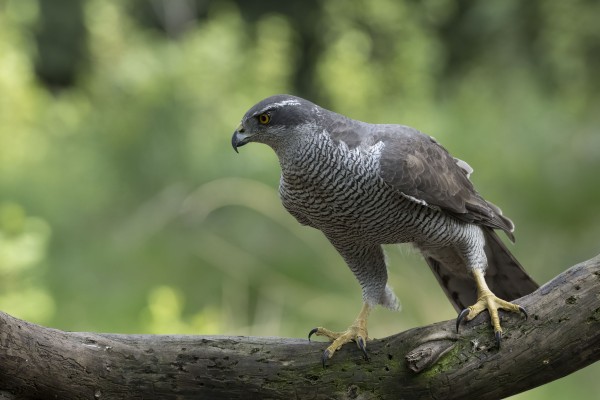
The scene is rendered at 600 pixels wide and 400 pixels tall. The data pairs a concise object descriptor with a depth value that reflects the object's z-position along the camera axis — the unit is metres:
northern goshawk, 6.07
